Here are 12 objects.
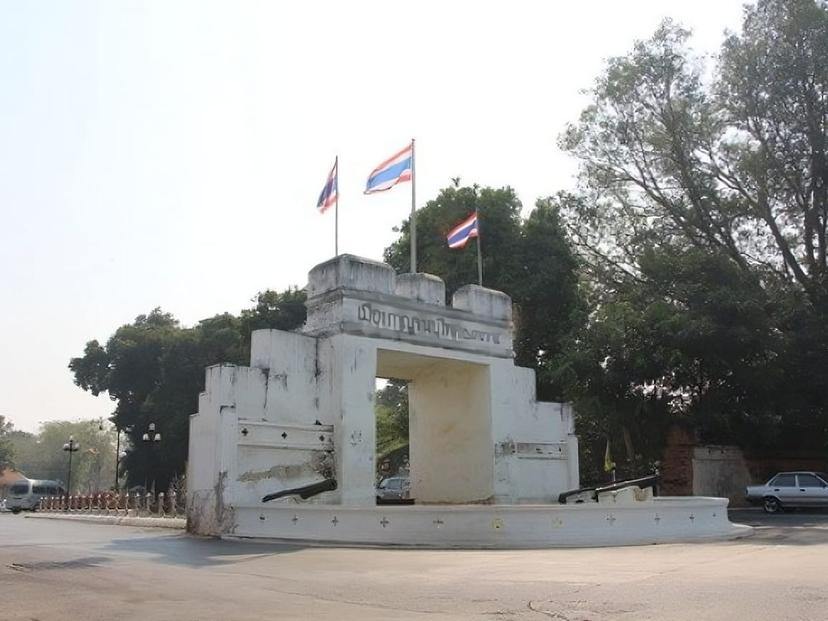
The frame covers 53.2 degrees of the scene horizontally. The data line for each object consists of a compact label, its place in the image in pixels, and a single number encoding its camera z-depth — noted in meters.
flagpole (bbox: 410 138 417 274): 20.00
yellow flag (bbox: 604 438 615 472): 28.81
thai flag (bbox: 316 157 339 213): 20.30
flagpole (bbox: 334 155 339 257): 19.95
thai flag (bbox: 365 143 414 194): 20.44
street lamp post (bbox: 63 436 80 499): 46.03
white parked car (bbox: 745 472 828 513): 25.83
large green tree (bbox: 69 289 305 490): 47.66
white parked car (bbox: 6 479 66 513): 48.97
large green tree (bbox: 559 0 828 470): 27.59
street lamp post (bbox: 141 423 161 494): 42.50
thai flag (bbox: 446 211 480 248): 22.34
